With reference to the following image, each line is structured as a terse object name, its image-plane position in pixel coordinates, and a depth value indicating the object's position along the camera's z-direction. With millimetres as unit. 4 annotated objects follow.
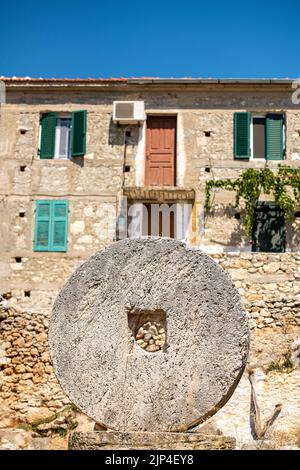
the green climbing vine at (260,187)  18547
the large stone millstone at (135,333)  7188
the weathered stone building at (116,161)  18391
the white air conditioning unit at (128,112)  19078
